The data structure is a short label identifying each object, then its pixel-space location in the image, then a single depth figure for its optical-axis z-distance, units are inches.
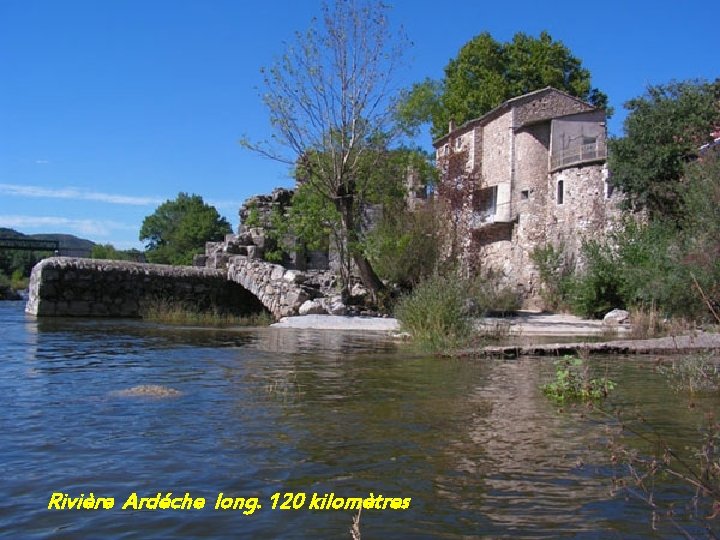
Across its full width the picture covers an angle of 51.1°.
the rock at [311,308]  810.8
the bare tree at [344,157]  839.7
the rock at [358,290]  868.0
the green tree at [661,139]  1006.4
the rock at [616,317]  785.8
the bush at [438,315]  446.3
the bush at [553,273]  1132.0
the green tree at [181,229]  2827.3
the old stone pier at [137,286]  834.2
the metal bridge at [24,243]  2032.5
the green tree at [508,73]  1694.1
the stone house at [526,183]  1257.4
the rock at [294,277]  840.3
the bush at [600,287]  911.7
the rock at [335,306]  815.1
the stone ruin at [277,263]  829.8
